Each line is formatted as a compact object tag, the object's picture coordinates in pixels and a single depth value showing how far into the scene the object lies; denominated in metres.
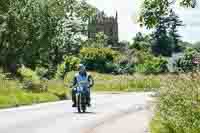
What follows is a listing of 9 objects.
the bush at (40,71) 56.12
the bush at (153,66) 92.12
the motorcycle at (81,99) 29.88
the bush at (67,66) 78.81
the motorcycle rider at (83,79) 29.80
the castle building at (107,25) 134.50
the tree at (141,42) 119.69
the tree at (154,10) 14.41
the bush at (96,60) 90.69
